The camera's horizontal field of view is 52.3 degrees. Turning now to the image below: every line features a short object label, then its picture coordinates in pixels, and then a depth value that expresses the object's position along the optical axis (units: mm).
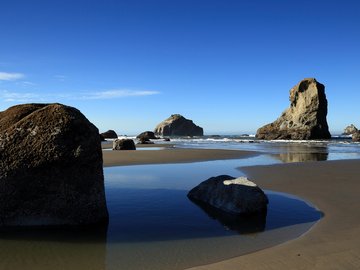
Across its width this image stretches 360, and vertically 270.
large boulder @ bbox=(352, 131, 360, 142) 68400
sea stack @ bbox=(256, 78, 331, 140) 84438
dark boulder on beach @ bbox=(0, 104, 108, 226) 7906
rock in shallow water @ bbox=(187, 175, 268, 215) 9328
